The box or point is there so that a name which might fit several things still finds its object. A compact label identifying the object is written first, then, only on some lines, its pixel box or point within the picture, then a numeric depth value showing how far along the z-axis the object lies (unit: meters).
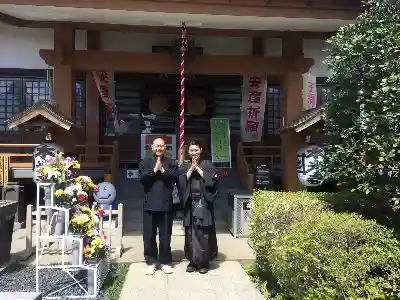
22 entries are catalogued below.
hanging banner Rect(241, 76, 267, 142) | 11.48
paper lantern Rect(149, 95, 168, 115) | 12.64
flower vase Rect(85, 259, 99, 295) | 4.86
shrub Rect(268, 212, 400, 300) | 3.59
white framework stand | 4.86
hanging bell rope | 8.08
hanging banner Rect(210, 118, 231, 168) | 12.25
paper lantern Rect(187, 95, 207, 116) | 12.75
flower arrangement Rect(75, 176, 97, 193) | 5.34
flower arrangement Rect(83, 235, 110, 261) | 5.01
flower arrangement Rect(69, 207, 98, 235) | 5.02
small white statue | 8.85
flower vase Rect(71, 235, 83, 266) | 5.07
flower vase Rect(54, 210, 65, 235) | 5.39
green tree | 3.92
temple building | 7.76
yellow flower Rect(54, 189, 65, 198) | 4.98
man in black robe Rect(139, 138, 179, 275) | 5.66
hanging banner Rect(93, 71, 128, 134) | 10.79
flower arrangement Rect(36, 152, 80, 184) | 5.07
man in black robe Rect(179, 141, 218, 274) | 5.75
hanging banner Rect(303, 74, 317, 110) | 9.55
